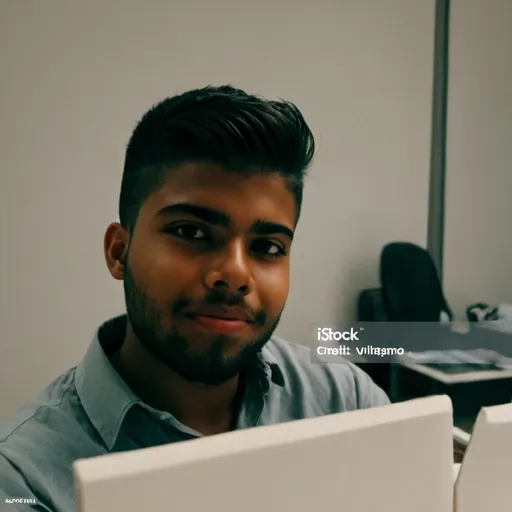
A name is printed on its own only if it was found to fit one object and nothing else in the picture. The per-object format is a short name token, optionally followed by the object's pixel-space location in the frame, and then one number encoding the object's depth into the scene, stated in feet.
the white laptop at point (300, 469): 0.71
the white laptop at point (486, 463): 1.05
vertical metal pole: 3.96
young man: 1.83
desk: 3.54
